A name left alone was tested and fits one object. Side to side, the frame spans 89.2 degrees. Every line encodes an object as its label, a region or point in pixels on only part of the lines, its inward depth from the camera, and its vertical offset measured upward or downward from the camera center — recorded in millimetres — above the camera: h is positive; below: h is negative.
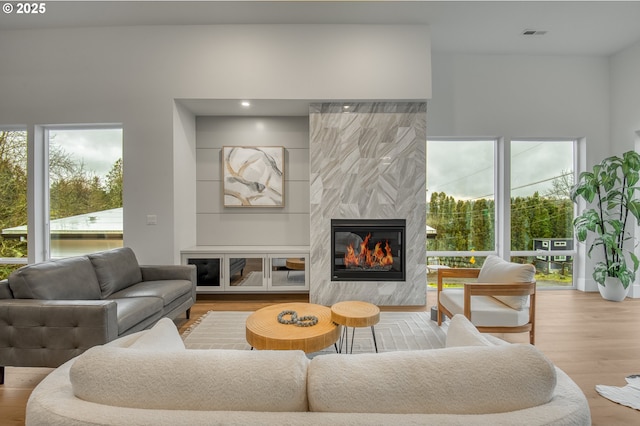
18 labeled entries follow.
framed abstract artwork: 4691 +552
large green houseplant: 4273 -47
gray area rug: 2906 -1178
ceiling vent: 4133 +2330
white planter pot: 4367 -1029
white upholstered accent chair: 2668 -786
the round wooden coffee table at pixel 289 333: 2119 -817
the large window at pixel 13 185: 4332 +391
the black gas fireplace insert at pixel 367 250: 4184 -471
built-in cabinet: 4273 -745
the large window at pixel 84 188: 4371 +355
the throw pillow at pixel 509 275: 2754 -548
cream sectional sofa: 843 -483
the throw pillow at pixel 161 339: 1146 -467
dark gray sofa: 2223 -732
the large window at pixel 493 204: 4871 +147
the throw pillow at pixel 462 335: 1153 -450
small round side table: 2361 -750
